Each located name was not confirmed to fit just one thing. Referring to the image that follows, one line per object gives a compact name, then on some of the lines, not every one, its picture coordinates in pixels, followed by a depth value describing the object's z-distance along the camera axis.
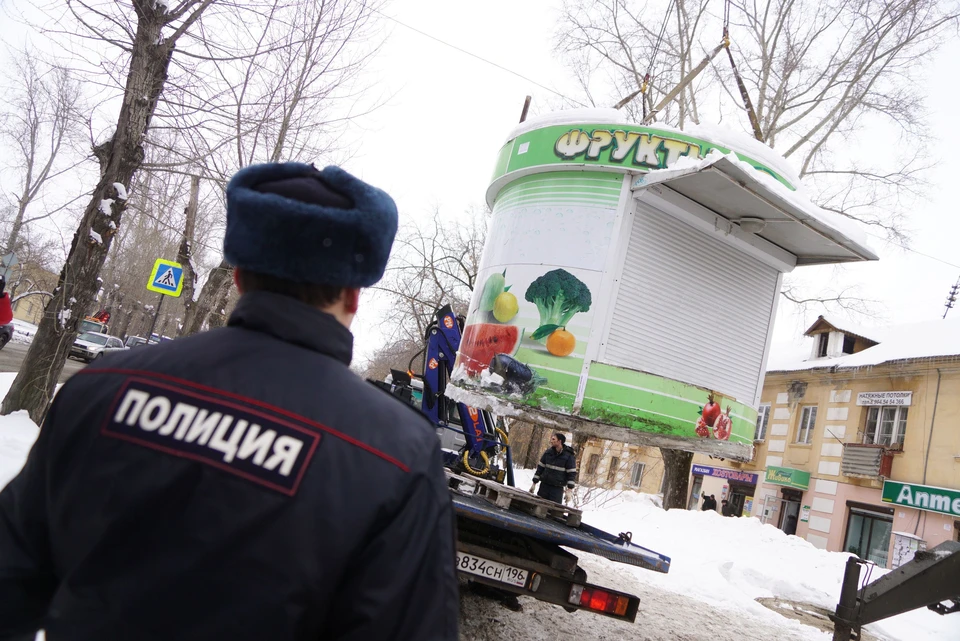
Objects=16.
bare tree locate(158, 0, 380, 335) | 10.05
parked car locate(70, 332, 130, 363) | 28.03
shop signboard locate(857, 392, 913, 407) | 23.38
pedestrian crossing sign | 12.65
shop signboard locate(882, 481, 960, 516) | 20.00
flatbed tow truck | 5.00
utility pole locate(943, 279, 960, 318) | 32.28
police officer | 1.16
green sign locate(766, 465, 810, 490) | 26.27
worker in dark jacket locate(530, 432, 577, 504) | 9.50
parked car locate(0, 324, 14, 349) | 11.70
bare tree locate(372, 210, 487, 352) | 27.08
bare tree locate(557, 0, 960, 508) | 18.20
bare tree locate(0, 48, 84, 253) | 30.80
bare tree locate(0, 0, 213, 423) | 8.89
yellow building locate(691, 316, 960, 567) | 21.31
